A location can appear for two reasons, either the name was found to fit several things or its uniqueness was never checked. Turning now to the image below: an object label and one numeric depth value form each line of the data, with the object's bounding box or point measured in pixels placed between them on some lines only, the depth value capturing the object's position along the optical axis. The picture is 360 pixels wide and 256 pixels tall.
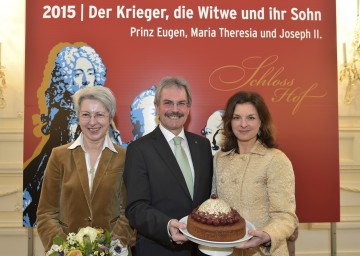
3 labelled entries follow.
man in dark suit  1.91
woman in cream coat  1.86
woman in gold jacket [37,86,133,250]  2.15
